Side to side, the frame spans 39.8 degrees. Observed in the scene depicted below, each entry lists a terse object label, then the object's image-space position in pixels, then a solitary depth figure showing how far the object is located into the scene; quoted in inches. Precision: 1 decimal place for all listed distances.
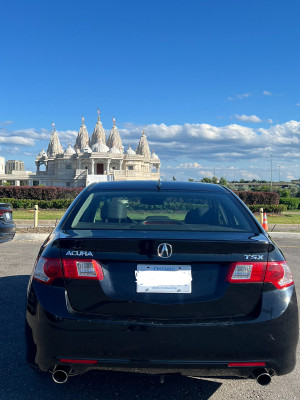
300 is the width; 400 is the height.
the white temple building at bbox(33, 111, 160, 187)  3572.8
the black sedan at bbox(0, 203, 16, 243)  341.7
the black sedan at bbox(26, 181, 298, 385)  95.1
